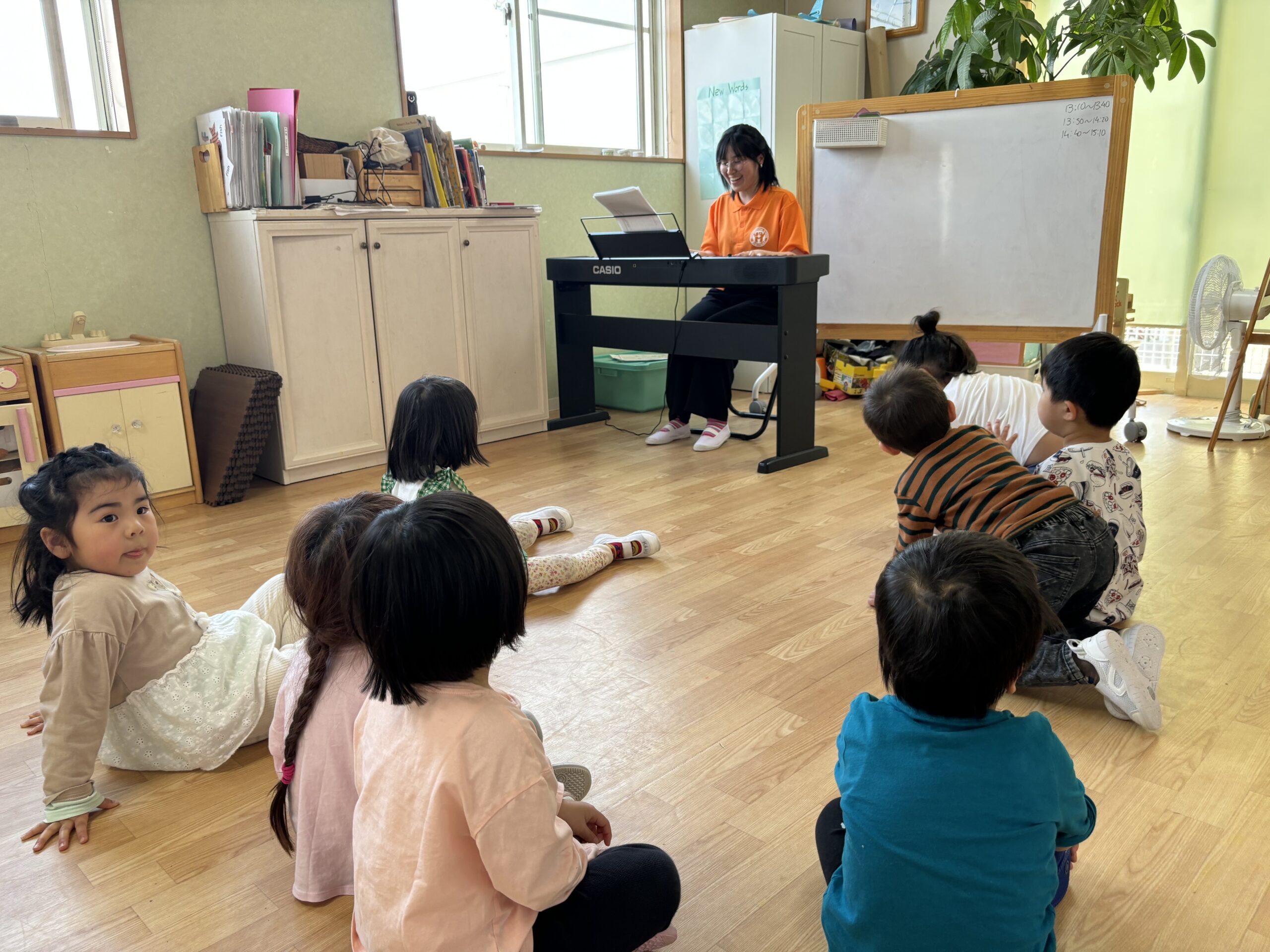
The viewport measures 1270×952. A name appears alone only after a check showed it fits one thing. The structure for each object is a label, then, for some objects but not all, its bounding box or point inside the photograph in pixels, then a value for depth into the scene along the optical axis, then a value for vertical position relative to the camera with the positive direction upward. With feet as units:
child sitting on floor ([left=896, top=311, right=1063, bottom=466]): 8.07 -1.41
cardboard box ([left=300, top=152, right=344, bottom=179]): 11.28 +0.85
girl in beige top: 4.65 -2.07
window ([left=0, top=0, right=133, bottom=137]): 10.06 +1.88
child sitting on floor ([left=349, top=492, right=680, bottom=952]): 2.76 -1.51
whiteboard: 11.82 +0.08
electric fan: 12.02 -1.17
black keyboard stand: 11.05 -1.24
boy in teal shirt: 2.94 -1.70
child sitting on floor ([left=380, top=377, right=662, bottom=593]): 6.61 -1.39
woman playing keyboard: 12.19 -0.21
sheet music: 11.78 +0.28
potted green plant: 12.86 +2.46
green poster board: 15.61 +1.87
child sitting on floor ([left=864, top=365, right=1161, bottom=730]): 5.54 -1.75
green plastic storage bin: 14.71 -2.35
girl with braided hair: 3.73 -1.85
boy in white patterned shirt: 6.01 -1.41
